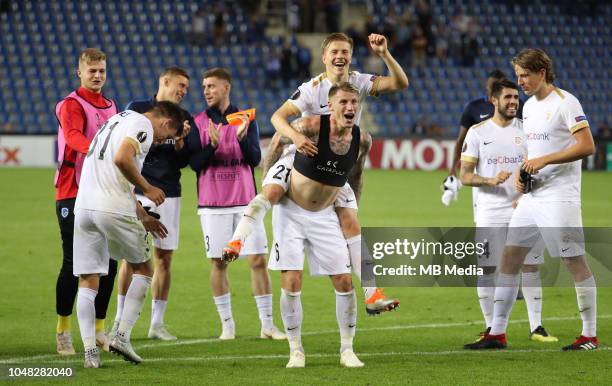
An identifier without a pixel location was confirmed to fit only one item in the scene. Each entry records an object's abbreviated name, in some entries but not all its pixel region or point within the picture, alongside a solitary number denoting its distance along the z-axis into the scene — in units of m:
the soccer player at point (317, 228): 15.30
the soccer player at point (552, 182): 16.56
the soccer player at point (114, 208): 14.80
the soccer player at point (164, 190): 18.23
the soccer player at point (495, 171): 18.37
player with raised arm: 15.42
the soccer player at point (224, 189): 18.64
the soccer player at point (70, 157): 16.70
